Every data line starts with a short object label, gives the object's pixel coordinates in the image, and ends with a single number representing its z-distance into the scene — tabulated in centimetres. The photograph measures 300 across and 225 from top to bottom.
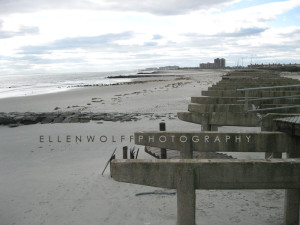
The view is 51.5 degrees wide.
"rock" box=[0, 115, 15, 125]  1734
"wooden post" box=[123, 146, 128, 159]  808
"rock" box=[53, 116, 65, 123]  1748
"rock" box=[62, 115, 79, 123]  1719
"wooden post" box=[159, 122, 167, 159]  919
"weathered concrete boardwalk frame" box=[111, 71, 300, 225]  449
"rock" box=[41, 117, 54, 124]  1747
